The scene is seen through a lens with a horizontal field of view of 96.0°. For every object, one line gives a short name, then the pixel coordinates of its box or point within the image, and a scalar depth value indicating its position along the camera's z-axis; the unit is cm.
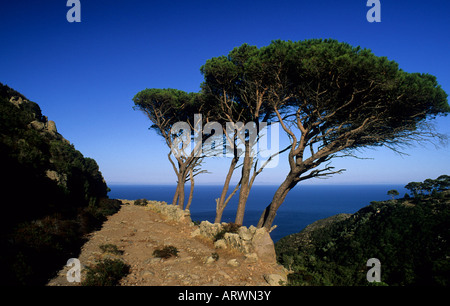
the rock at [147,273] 573
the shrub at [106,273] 482
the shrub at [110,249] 710
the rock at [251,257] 680
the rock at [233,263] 641
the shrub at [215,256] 699
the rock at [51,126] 2027
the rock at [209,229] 919
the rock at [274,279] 552
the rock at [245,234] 750
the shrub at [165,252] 715
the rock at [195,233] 1003
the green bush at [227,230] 867
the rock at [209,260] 667
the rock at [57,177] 1036
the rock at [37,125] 1539
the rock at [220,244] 803
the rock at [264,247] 699
